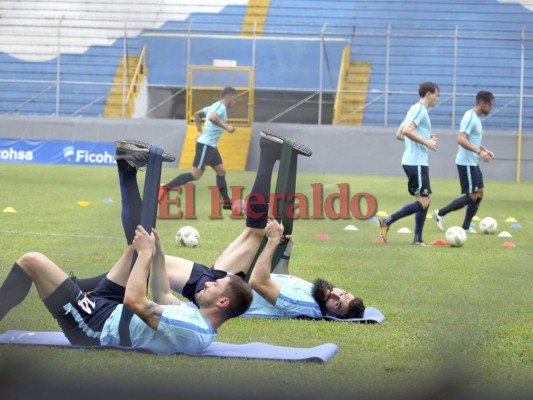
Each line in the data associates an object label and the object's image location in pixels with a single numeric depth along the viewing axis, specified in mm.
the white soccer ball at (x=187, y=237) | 18609
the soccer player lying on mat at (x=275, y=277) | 11461
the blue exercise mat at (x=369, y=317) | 11352
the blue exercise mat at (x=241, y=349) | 8883
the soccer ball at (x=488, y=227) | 23672
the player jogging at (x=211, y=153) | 28328
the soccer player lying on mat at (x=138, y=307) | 9023
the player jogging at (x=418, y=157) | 20422
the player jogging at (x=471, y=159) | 22500
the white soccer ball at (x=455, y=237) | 20328
